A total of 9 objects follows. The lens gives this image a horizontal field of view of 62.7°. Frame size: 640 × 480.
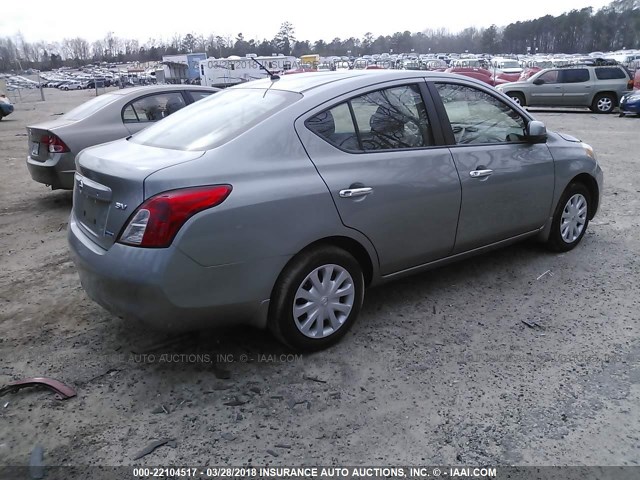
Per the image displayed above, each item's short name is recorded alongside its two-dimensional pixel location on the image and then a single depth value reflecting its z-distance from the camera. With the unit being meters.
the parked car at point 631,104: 17.05
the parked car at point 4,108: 21.09
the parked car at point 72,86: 65.51
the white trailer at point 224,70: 45.34
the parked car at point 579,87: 18.95
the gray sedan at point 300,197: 2.75
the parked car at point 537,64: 44.47
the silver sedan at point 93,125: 6.54
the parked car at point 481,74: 27.71
